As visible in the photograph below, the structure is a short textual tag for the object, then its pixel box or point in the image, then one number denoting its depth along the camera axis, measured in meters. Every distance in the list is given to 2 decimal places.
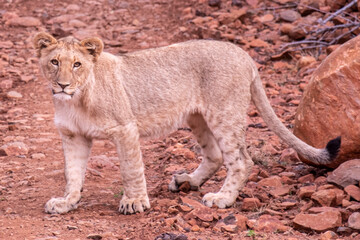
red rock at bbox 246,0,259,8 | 25.91
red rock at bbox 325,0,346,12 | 23.09
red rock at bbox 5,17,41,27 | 26.31
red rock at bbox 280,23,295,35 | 23.23
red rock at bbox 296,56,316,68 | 20.89
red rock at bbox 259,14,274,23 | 24.94
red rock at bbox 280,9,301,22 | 24.12
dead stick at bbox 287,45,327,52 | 21.29
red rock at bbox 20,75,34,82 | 21.94
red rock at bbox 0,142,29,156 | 16.00
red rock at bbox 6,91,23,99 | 20.78
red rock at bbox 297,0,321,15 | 23.91
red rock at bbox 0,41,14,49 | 24.52
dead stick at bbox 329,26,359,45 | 20.34
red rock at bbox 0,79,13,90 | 21.42
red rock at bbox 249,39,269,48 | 23.22
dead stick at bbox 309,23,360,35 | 20.34
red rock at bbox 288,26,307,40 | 22.56
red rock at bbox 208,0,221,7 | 26.28
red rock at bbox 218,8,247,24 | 24.95
